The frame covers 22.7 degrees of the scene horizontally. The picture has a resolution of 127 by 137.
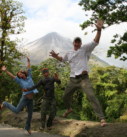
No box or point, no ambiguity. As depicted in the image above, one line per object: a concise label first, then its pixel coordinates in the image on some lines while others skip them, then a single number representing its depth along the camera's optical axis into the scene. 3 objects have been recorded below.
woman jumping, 9.27
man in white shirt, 8.09
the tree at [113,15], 10.91
